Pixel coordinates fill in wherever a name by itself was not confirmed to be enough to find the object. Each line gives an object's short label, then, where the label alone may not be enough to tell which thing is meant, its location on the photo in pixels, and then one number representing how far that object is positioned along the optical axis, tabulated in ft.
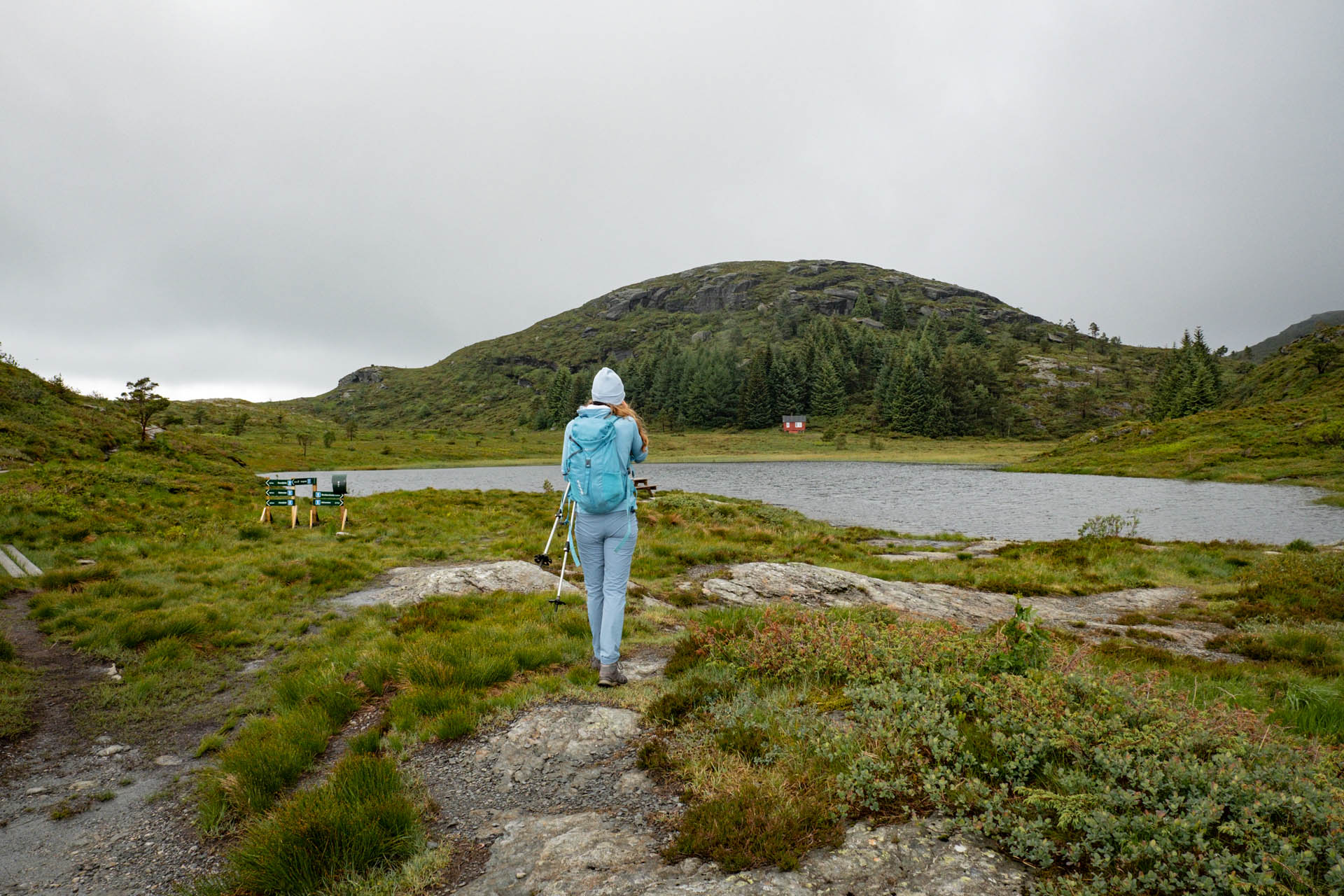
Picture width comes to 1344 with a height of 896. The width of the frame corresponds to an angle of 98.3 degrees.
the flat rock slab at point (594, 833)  11.82
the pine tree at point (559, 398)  538.06
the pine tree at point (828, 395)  527.81
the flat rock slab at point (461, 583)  40.37
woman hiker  23.95
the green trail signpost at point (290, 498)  67.97
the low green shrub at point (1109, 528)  91.21
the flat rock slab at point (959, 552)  74.02
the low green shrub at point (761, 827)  12.53
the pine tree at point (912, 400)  467.52
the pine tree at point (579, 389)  555.69
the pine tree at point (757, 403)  513.45
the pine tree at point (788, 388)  528.22
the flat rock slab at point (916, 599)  42.09
